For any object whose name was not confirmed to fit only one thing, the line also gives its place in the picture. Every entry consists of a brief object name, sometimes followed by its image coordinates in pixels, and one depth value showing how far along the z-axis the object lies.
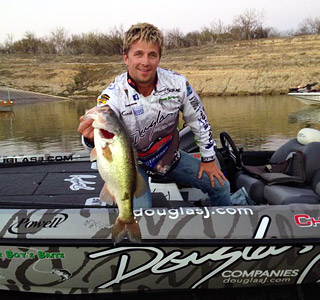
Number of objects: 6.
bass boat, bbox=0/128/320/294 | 2.91
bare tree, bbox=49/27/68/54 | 62.22
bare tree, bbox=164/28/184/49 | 57.27
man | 2.95
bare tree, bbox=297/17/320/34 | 63.34
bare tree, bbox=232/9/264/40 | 59.53
